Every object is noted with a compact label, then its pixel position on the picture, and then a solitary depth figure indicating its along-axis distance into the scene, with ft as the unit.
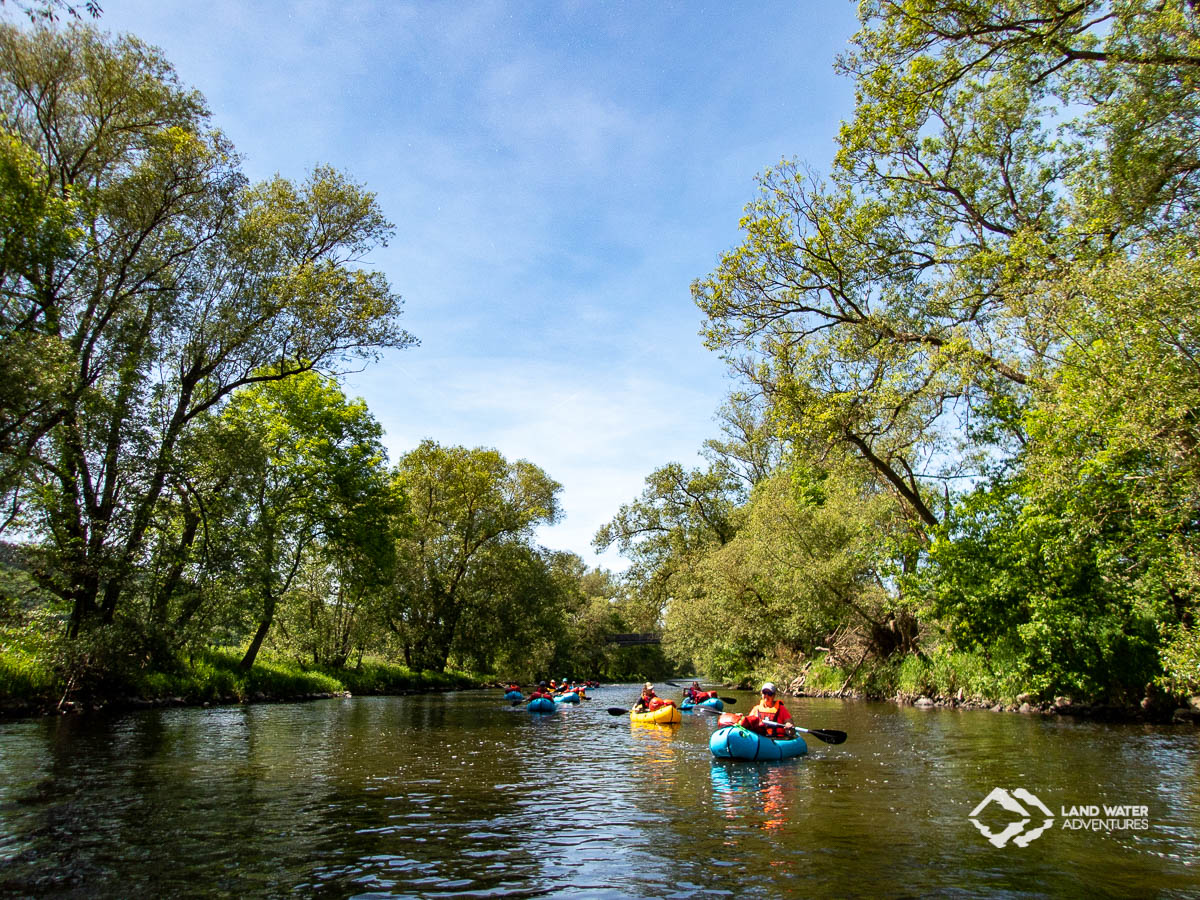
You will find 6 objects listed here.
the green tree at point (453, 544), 139.33
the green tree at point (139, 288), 60.34
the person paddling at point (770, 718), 42.34
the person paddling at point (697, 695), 78.45
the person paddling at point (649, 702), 67.26
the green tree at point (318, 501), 86.84
